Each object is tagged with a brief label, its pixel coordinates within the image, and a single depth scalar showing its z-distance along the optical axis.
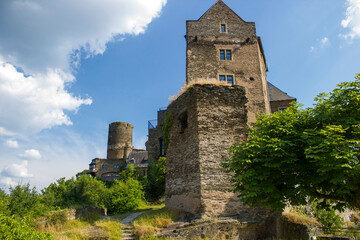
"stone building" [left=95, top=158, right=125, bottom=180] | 45.81
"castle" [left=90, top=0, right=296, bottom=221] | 13.35
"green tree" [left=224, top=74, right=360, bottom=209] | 9.20
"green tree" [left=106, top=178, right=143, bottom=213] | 19.45
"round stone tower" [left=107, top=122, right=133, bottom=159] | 55.38
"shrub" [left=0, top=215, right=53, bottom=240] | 6.94
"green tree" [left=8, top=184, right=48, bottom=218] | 15.78
